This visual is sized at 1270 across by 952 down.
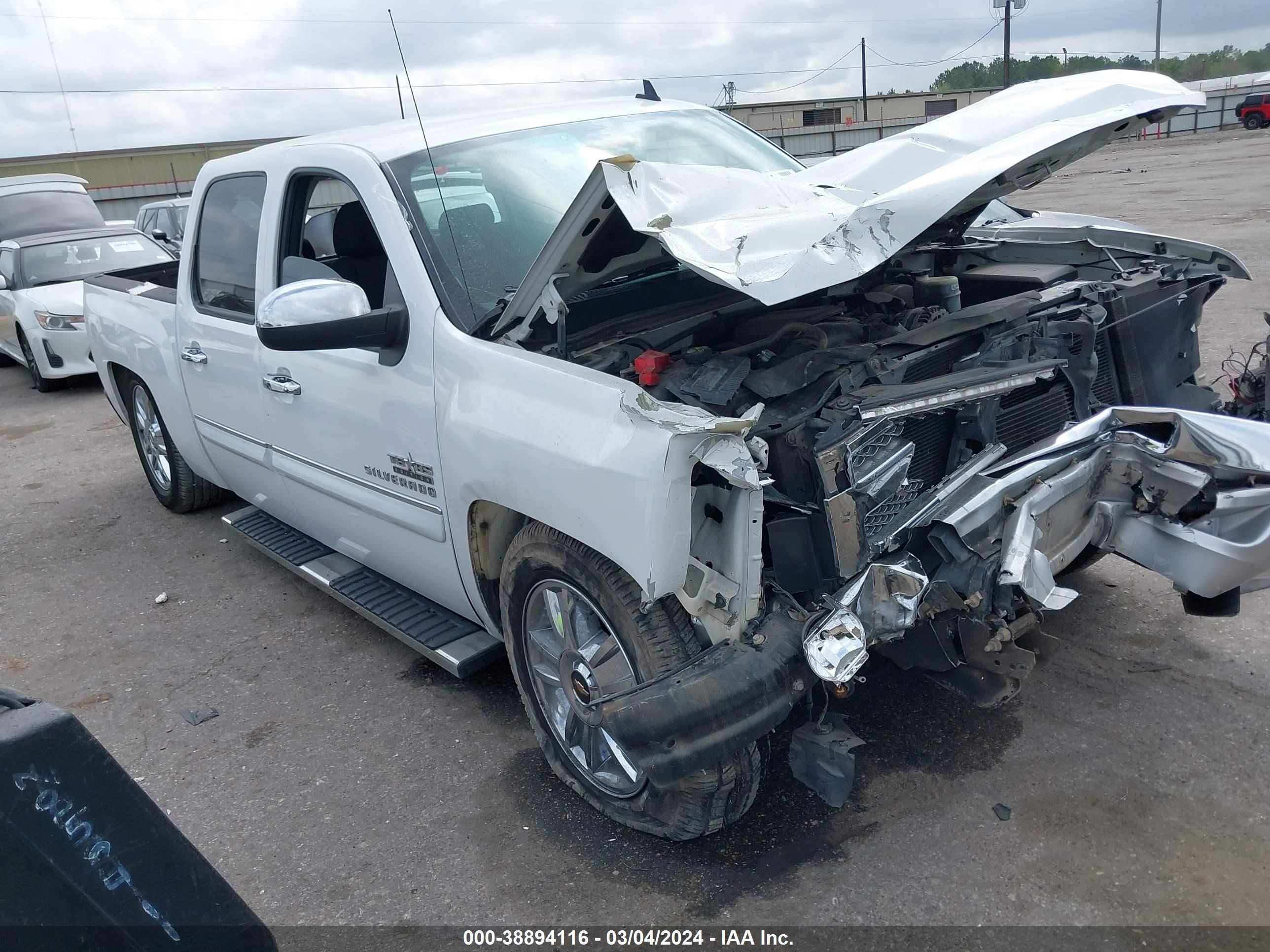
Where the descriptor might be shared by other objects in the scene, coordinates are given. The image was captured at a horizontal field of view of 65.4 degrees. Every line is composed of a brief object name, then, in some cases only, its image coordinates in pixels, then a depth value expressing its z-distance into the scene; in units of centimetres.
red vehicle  3808
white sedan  1016
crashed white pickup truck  247
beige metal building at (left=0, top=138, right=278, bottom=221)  3469
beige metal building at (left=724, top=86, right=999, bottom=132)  4606
